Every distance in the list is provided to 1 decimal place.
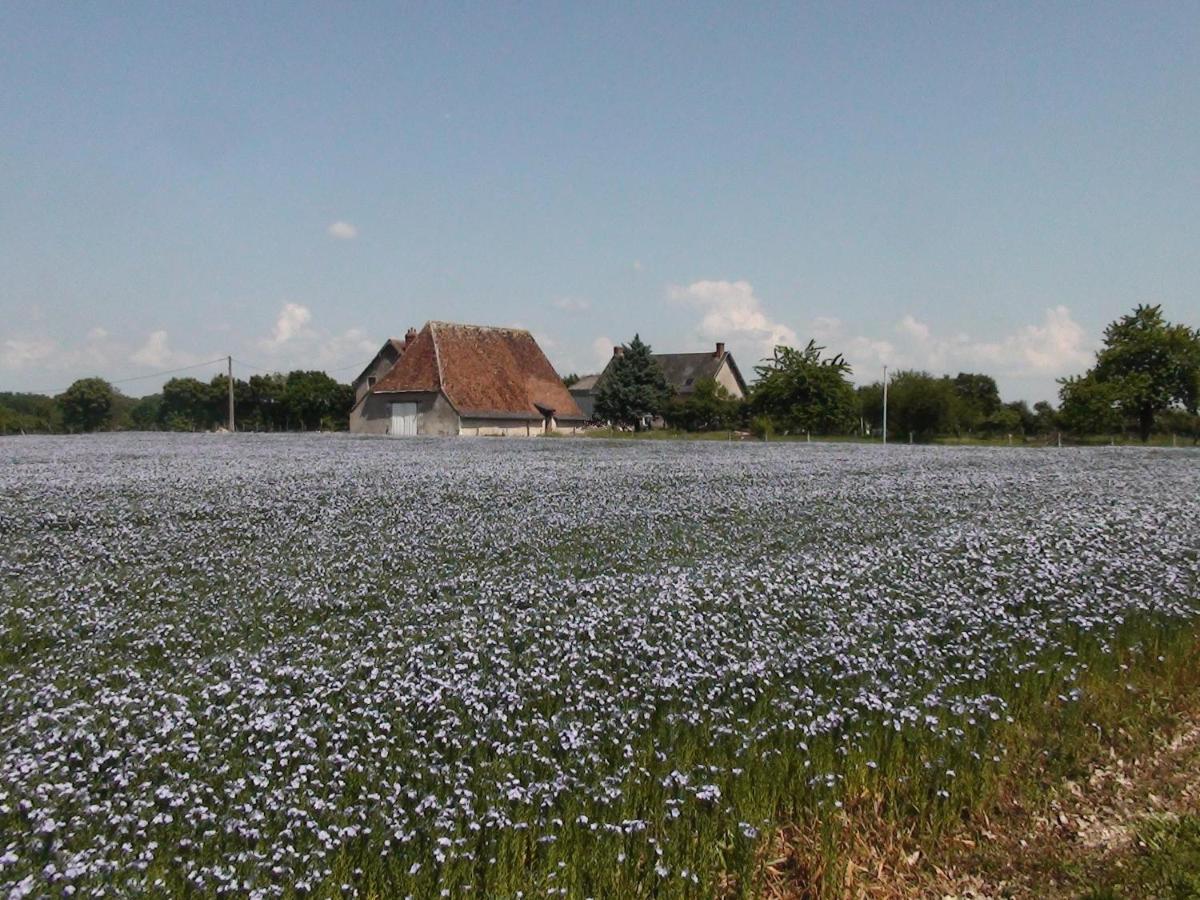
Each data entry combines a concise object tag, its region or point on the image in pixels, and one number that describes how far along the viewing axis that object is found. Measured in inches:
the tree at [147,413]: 3713.1
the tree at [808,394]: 2438.5
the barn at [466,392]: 2310.5
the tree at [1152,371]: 2315.5
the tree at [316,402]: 3553.2
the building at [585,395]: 4163.4
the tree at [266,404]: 3644.2
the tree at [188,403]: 3870.6
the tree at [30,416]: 2861.7
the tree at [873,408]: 2613.2
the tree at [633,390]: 3056.1
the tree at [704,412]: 2947.8
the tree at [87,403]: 3806.6
